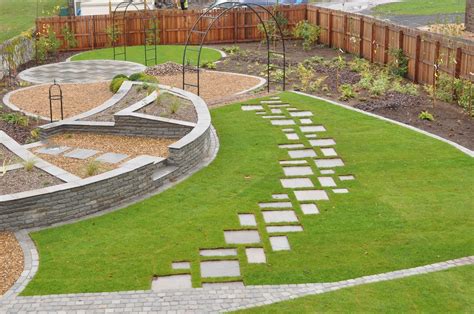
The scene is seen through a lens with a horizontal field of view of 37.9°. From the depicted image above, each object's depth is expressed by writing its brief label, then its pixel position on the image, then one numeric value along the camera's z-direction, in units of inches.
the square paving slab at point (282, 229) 419.5
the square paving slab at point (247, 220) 429.7
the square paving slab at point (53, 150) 537.6
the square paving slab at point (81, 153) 524.1
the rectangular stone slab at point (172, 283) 352.8
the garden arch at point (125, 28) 1167.0
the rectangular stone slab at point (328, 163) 537.3
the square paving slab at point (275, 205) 457.4
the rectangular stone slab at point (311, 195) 469.4
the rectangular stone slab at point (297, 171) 518.0
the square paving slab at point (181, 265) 374.0
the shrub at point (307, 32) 1140.5
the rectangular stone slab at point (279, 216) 435.5
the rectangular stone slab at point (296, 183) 493.4
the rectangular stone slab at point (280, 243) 396.2
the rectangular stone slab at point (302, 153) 558.6
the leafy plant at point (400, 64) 863.1
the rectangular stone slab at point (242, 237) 406.0
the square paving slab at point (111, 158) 510.6
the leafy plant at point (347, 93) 750.5
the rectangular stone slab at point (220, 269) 365.7
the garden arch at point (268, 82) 779.8
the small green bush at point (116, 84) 781.3
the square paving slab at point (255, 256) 379.9
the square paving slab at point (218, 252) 389.7
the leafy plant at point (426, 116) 661.4
